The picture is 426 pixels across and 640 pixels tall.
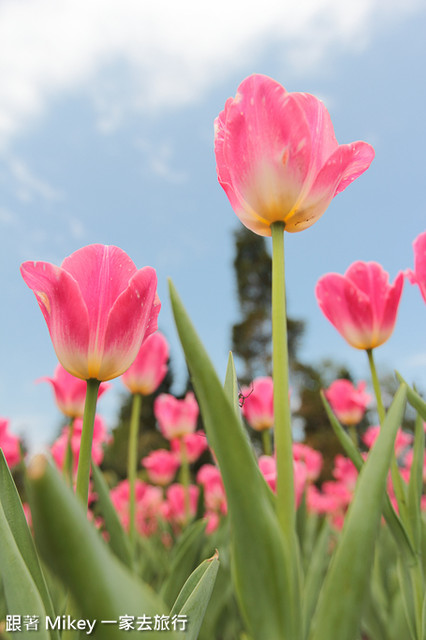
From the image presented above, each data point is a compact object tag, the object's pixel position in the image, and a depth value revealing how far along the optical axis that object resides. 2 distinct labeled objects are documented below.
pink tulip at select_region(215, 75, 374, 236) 0.43
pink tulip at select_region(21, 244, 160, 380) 0.48
